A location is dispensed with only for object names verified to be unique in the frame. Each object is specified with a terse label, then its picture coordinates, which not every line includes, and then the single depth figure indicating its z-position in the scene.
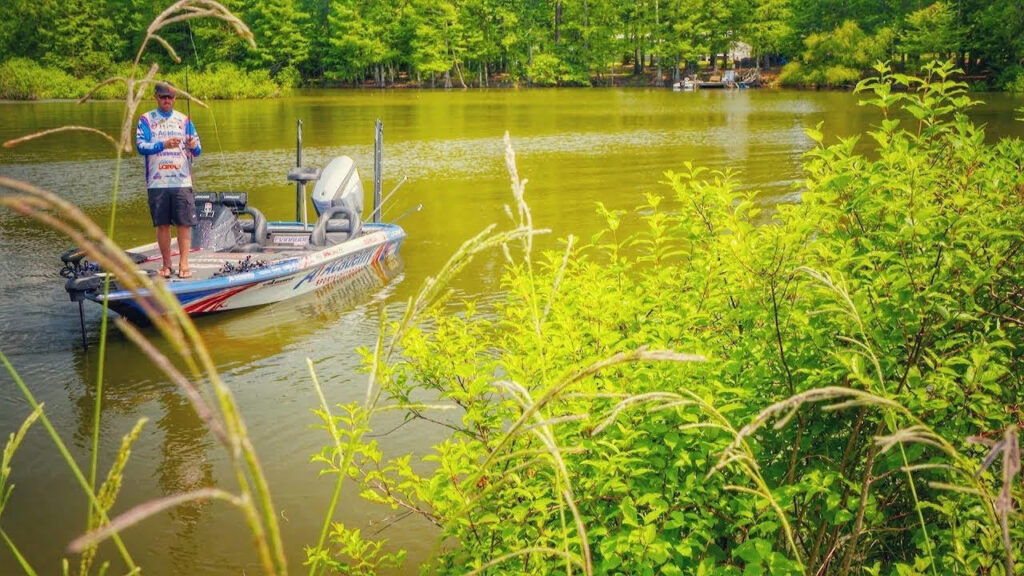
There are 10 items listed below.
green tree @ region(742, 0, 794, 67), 68.88
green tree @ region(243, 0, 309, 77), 68.06
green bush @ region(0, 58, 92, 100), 47.47
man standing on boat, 8.38
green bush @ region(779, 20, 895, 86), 58.06
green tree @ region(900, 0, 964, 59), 56.03
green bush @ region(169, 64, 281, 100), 53.00
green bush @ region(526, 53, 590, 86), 72.44
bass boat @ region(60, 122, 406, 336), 8.84
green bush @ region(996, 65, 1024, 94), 49.91
